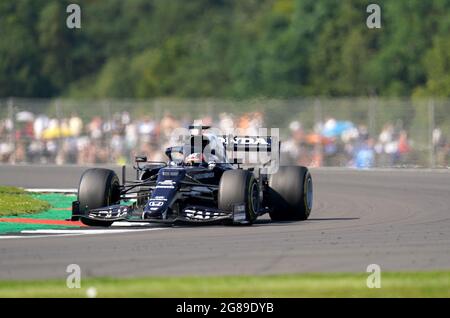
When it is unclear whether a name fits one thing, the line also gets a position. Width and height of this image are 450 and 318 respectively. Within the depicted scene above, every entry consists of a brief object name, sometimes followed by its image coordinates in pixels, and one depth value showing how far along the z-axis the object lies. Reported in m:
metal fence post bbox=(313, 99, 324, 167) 34.09
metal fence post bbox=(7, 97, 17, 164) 37.59
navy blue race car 17.09
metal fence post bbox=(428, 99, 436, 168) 33.06
